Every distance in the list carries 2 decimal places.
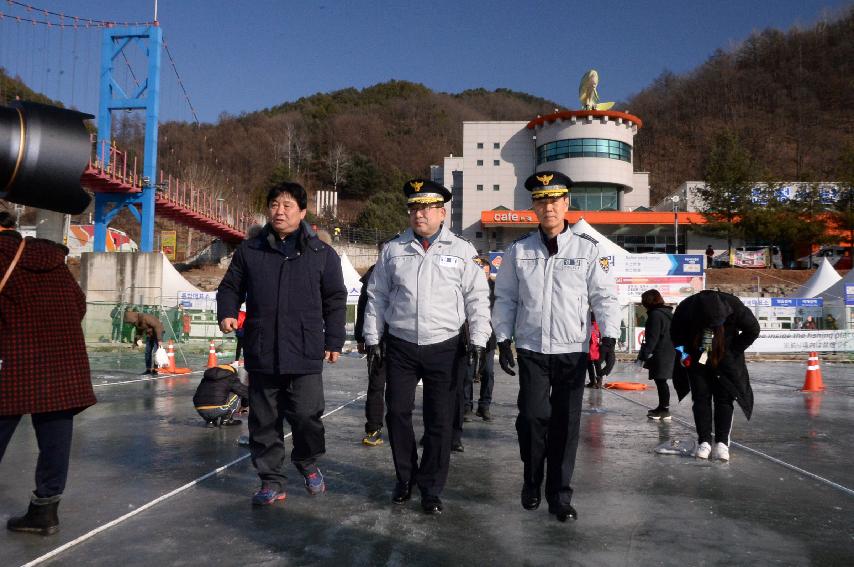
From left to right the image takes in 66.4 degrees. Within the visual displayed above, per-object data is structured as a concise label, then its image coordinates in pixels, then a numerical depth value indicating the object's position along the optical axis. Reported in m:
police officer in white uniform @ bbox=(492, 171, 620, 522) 3.71
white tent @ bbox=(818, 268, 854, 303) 23.42
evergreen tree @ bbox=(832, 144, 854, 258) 42.81
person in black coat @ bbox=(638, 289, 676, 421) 7.50
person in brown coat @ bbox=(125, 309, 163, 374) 12.22
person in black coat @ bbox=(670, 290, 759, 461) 5.17
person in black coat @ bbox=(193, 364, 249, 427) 6.43
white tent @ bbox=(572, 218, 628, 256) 20.62
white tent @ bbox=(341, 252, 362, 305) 24.61
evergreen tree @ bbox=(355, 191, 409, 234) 59.98
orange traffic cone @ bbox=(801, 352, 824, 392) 10.61
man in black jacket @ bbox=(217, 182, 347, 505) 3.85
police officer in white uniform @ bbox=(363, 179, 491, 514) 3.86
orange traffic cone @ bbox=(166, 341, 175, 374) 13.17
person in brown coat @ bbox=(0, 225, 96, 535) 3.18
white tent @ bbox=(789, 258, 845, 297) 26.12
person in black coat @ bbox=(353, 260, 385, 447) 5.74
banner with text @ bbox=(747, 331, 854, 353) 19.64
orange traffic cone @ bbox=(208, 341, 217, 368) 12.30
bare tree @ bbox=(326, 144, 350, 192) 84.44
